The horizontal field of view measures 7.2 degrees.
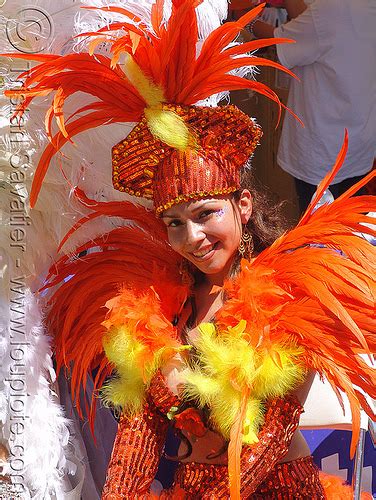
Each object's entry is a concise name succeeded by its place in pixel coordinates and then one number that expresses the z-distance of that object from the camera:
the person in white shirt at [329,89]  6.33
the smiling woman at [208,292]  5.12
